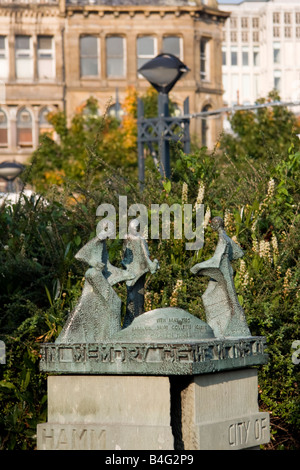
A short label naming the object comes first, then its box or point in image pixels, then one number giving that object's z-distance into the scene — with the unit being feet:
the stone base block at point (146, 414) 31.39
